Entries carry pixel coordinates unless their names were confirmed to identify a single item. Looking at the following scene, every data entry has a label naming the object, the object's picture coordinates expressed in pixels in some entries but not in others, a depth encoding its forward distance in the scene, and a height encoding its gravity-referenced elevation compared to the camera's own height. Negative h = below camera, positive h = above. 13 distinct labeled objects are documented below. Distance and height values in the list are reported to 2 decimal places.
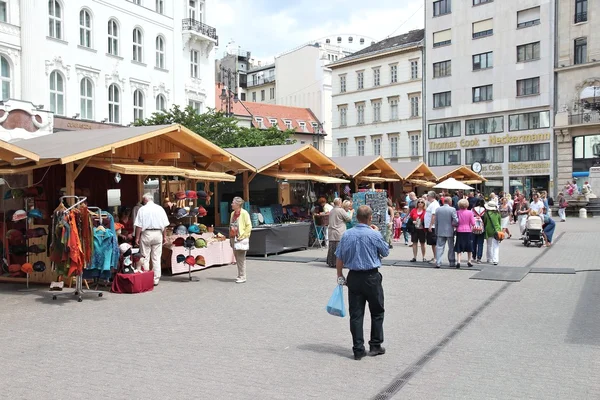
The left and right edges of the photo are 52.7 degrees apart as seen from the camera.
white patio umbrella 27.18 +0.00
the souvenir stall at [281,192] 16.89 -0.18
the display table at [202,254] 13.05 -1.54
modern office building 45.97 +7.79
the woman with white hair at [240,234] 11.69 -0.91
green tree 32.41 +3.54
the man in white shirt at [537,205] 19.64 -0.68
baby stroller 18.45 -1.44
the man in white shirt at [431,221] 14.33 -0.85
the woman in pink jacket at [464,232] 13.67 -1.07
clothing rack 9.75 -1.72
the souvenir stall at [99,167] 10.97 +0.42
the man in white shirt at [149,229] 10.95 -0.75
